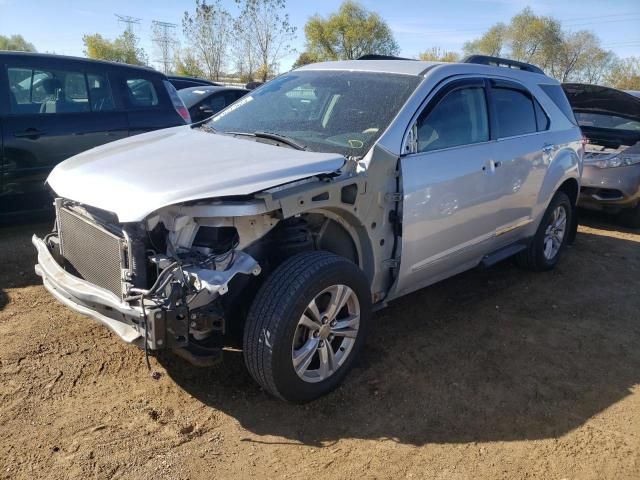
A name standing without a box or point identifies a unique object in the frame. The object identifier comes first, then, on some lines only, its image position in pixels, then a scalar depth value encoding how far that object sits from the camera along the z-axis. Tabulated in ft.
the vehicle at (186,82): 46.21
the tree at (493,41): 183.93
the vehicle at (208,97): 32.35
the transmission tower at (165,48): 149.59
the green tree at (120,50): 148.15
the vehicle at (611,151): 23.53
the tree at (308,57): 167.51
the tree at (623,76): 140.36
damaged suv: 8.49
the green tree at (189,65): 132.46
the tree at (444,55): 152.50
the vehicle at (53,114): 16.96
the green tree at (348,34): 183.93
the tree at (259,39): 124.47
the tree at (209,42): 126.62
